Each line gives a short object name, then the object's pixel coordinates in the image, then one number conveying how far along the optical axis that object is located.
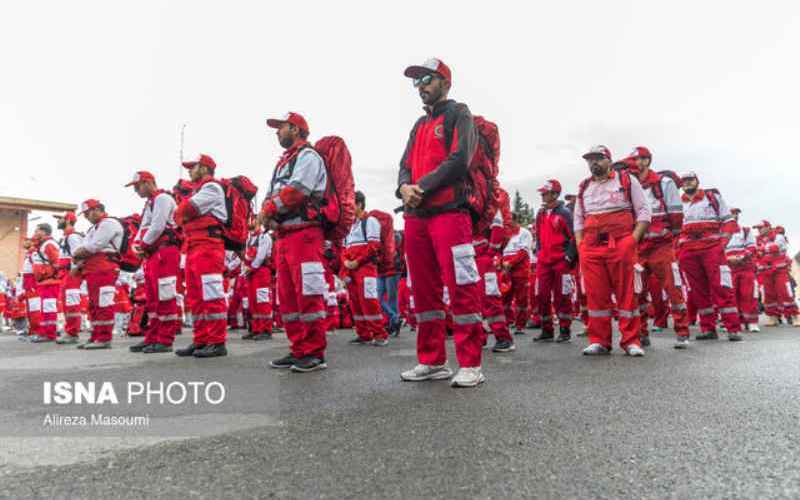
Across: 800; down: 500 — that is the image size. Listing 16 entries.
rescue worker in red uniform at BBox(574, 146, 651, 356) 5.07
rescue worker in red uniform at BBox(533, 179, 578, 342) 6.82
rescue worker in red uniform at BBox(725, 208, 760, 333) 9.24
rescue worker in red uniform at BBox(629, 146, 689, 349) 6.05
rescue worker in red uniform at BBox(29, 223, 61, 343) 9.09
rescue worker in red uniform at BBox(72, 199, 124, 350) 6.65
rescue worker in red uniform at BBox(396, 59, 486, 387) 3.44
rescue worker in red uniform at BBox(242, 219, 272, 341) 8.46
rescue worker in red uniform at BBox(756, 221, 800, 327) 11.41
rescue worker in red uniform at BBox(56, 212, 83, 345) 8.02
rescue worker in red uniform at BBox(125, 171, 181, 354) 6.03
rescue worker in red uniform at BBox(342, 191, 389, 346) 7.12
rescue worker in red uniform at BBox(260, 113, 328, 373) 4.13
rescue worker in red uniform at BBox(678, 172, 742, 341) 6.91
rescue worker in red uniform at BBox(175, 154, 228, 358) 5.28
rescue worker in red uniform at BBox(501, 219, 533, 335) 8.41
